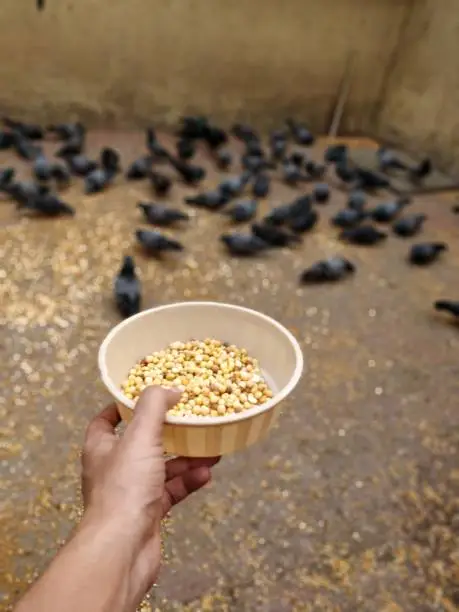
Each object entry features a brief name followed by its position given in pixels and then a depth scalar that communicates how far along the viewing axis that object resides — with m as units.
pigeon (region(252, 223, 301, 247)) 3.09
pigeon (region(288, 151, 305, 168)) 4.10
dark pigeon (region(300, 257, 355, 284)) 2.86
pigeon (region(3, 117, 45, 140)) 4.09
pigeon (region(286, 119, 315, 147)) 4.62
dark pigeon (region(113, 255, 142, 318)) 2.47
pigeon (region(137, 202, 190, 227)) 3.17
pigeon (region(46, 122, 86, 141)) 4.11
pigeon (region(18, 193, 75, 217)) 3.11
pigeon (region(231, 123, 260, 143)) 4.43
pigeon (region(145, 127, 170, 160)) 3.99
